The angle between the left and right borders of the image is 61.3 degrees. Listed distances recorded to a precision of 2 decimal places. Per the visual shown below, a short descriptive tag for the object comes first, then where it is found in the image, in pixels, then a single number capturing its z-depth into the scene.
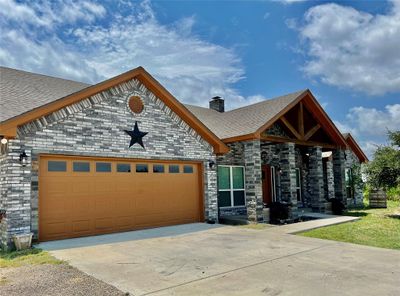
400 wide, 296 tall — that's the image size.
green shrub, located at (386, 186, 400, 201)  25.36
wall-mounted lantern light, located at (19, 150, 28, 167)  8.79
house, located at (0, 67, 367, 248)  9.05
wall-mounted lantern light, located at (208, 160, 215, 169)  13.59
